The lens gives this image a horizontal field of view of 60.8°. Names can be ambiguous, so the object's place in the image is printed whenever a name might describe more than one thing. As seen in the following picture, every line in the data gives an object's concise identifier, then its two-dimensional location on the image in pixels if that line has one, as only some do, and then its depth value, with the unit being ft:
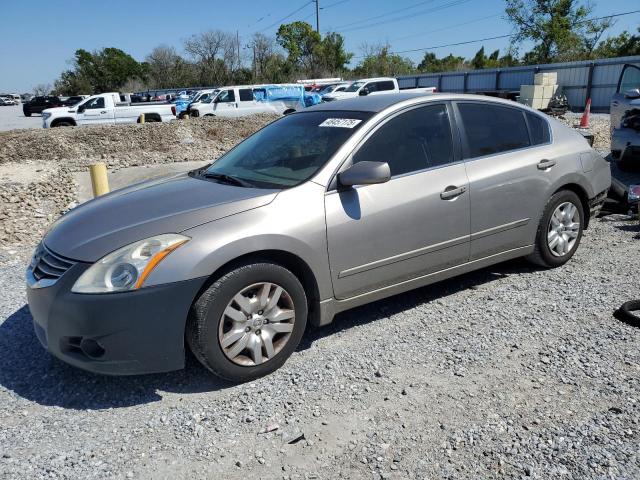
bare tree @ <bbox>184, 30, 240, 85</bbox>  230.68
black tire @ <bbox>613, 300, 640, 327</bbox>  12.70
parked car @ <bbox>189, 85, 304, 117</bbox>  81.05
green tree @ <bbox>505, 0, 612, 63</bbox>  157.99
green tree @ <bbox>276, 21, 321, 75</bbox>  227.20
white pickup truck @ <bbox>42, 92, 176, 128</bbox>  78.12
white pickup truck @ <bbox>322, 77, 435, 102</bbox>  85.51
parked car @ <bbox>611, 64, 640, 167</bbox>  28.58
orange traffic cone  57.68
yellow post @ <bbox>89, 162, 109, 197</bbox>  22.85
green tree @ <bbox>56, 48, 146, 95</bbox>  259.80
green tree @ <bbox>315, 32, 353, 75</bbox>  225.35
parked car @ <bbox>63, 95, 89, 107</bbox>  138.51
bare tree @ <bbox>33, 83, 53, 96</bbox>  327.06
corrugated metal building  92.99
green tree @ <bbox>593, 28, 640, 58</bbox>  144.38
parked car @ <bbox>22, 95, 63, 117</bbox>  156.82
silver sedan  9.89
